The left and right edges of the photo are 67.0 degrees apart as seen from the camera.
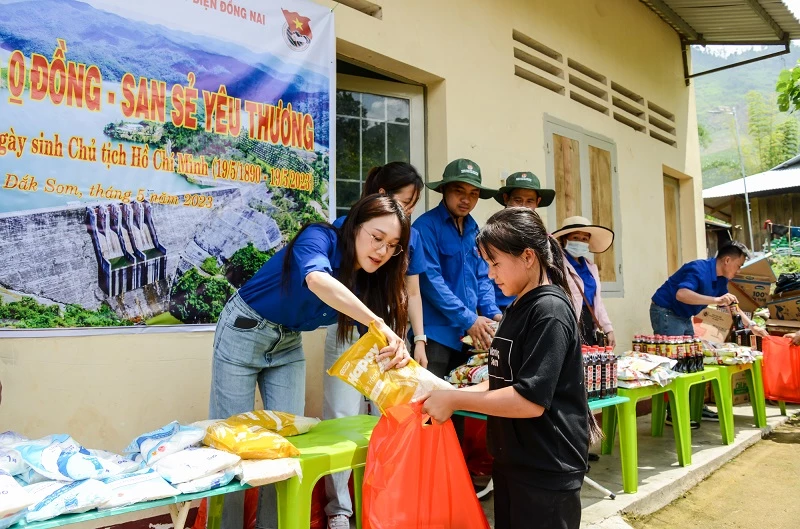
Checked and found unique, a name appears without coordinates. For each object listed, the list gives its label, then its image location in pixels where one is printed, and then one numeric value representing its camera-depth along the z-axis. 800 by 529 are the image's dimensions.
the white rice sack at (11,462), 1.53
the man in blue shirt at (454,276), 3.14
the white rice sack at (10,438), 1.75
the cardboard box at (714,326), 5.68
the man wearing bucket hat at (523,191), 4.05
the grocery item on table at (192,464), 1.64
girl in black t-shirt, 1.65
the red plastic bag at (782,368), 5.75
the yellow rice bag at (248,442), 1.83
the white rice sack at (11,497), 1.33
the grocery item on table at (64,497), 1.40
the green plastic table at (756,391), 5.20
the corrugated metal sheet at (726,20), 6.96
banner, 2.49
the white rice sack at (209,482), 1.62
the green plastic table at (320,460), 1.83
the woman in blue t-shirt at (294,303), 2.12
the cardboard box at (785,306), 6.48
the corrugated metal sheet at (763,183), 17.25
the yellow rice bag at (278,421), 2.04
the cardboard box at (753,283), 6.43
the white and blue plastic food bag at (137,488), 1.50
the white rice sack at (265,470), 1.70
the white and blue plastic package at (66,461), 1.57
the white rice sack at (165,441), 1.78
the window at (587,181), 5.47
